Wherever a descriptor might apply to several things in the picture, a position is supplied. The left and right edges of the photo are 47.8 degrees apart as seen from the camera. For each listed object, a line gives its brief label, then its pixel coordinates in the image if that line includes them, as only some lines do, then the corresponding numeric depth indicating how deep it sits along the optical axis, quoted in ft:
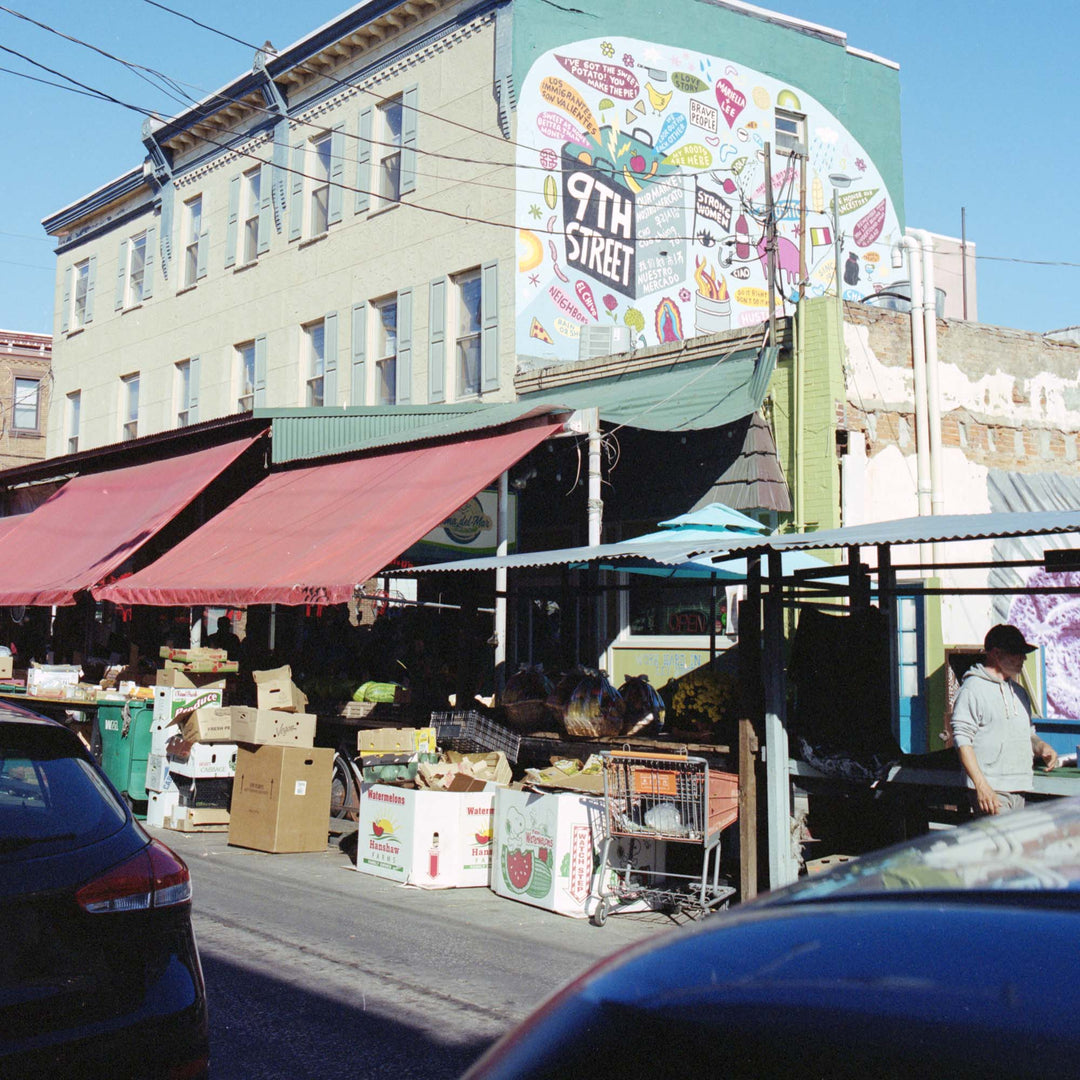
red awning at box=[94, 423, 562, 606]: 38.47
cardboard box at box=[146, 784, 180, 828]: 40.83
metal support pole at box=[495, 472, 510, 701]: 44.32
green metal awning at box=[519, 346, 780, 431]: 47.01
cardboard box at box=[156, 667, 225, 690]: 43.14
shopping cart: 27.48
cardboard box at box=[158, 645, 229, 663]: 45.37
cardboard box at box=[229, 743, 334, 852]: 36.58
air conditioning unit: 61.82
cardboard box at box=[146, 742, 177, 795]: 41.11
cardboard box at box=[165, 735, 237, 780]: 39.70
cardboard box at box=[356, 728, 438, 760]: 35.53
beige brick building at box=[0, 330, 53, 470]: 146.30
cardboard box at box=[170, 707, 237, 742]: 39.42
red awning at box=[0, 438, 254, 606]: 51.70
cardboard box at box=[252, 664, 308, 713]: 39.93
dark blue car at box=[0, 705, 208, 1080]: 12.29
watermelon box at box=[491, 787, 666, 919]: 28.76
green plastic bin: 43.34
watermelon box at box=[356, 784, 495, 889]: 31.53
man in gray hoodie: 23.58
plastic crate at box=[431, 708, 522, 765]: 35.35
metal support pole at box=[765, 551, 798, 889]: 27.12
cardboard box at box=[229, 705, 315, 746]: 37.73
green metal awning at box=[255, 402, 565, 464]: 53.21
